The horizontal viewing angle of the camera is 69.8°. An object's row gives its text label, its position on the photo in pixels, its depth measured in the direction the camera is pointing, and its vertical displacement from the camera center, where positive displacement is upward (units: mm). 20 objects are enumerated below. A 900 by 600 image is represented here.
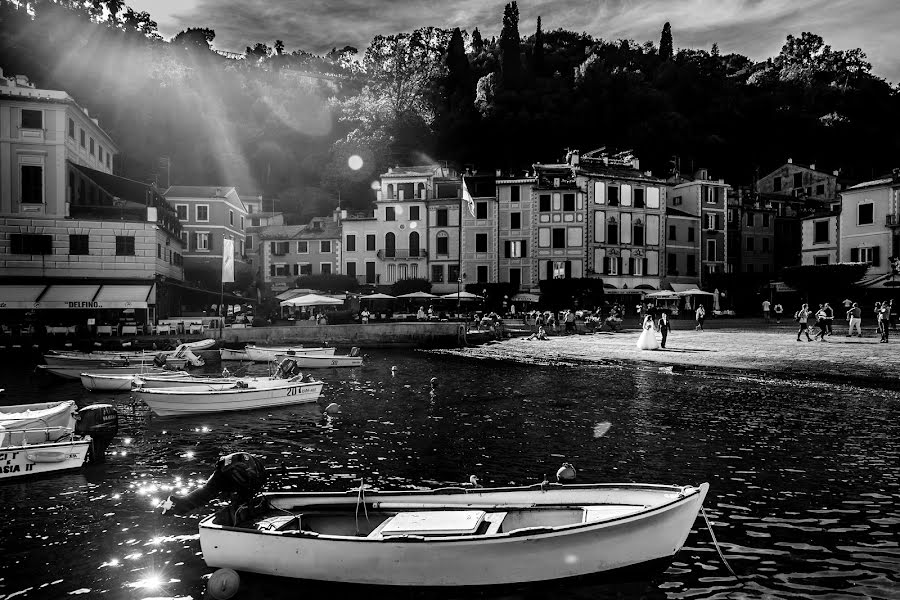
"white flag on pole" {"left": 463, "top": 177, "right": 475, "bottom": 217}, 47031 +7184
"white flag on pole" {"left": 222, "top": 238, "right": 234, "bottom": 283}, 40316 +2174
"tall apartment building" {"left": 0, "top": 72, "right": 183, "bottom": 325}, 42625 +4373
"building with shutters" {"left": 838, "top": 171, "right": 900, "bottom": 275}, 53250 +6417
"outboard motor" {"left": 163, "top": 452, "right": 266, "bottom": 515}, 9367 -2756
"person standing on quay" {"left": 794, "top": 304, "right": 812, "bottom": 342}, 34812 -1134
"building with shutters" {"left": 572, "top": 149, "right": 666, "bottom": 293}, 64688 +7620
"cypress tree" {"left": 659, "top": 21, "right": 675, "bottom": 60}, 113688 +45321
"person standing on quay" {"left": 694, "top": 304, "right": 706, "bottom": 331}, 45000 -1294
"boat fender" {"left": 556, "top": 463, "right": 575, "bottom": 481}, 10180 -2793
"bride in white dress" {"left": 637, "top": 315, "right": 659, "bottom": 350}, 35625 -2323
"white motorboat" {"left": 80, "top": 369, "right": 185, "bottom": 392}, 26938 -3612
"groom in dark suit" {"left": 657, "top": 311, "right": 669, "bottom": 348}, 35750 -1606
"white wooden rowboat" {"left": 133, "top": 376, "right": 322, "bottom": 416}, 20359 -3321
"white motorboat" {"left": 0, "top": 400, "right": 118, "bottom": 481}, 13812 -3281
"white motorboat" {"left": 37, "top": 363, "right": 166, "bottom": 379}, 27819 -3367
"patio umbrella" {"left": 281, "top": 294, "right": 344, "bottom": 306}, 49866 -395
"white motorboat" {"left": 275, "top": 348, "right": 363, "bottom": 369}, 35781 -3626
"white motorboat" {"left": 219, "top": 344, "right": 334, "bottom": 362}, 36594 -3407
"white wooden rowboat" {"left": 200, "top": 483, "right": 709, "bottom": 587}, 8164 -3197
